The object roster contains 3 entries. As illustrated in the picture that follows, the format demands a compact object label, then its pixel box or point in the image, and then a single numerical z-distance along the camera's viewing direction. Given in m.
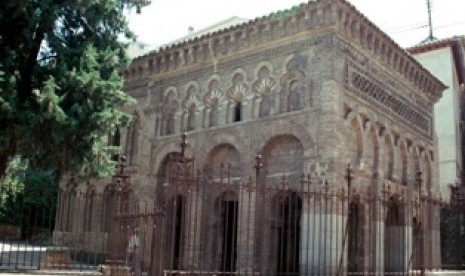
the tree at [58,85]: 10.91
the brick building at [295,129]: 14.41
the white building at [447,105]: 24.27
